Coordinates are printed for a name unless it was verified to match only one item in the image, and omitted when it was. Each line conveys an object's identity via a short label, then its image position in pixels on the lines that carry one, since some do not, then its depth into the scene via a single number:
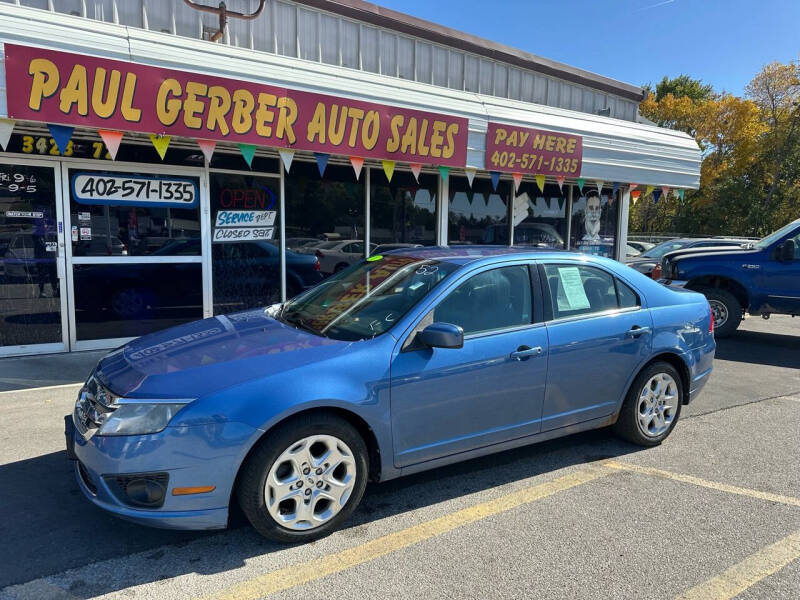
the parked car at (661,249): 13.09
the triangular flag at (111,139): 5.73
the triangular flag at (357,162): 7.44
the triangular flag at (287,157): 6.79
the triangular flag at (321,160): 7.17
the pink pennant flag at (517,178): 8.99
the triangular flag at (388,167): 7.75
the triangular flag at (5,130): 5.32
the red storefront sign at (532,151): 8.56
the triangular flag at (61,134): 5.53
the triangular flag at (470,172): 8.52
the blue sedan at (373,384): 2.76
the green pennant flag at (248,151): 6.55
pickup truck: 8.14
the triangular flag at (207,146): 6.30
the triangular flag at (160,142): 6.05
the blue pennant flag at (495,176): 8.84
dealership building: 5.79
